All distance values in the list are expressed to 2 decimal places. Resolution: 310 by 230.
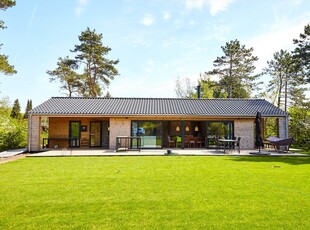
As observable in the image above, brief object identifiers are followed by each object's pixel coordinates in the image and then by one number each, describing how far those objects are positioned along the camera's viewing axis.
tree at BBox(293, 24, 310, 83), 21.84
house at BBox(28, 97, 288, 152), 15.91
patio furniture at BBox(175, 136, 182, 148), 16.88
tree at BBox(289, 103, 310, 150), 17.91
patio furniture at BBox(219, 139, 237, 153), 15.83
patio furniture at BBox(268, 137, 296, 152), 13.64
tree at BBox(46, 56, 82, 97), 28.40
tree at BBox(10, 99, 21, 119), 37.82
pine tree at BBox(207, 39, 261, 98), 30.36
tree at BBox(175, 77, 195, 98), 39.62
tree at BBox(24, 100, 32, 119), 42.97
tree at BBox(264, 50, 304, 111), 29.47
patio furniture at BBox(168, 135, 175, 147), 16.91
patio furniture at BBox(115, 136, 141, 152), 15.39
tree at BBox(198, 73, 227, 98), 35.19
